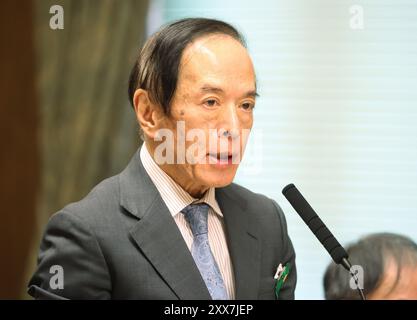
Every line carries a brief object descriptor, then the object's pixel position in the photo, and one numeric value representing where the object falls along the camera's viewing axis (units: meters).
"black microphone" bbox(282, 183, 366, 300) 3.22
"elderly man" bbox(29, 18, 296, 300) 3.23
